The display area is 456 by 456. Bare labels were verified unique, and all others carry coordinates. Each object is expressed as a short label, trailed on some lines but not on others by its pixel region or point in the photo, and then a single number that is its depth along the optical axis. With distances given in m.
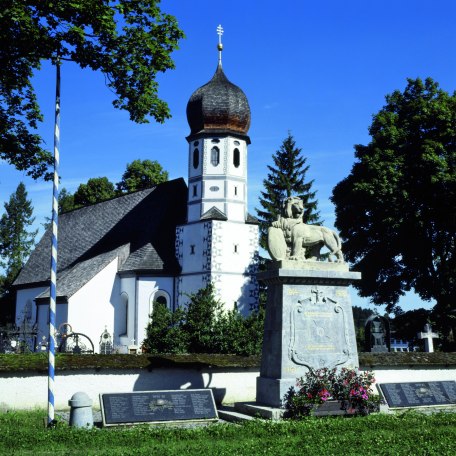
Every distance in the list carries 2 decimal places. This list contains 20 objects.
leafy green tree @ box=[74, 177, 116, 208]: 56.97
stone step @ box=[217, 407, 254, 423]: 11.84
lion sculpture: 12.88
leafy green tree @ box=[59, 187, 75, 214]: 61.66
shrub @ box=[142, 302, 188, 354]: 23.95
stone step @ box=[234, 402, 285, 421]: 11.61
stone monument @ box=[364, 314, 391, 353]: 21.72
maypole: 11.18
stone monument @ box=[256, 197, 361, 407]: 12.17
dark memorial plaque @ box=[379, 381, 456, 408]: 12.77
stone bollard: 10.70
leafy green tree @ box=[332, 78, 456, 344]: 30.44
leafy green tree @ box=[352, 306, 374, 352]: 37.06
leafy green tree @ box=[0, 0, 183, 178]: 15.19
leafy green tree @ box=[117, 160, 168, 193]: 54.03
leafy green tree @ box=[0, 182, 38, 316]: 69.62
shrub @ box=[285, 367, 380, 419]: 11.52
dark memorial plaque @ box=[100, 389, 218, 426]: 10.91
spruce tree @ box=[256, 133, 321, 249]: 42.69
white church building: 35.91
